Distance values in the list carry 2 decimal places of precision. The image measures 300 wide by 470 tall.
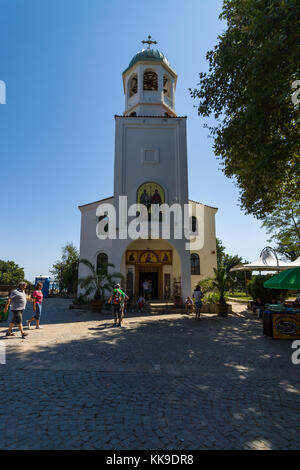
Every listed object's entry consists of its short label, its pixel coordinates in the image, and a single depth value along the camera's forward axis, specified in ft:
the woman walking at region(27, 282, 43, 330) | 29.27
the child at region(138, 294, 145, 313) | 47.83
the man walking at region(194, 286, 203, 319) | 39.40
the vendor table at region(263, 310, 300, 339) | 26.84
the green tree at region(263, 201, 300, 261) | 64.08
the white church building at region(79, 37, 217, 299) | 56.39
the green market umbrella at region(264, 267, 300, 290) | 25.46
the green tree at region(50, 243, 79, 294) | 85.61
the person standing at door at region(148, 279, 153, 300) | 56.92
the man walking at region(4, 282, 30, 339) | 24.77
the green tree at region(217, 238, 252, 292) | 118.32
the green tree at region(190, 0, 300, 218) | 25.42
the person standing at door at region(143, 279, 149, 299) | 55.77
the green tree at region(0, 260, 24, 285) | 165.89
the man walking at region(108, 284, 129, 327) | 31.48
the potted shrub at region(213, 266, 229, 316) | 44.04
